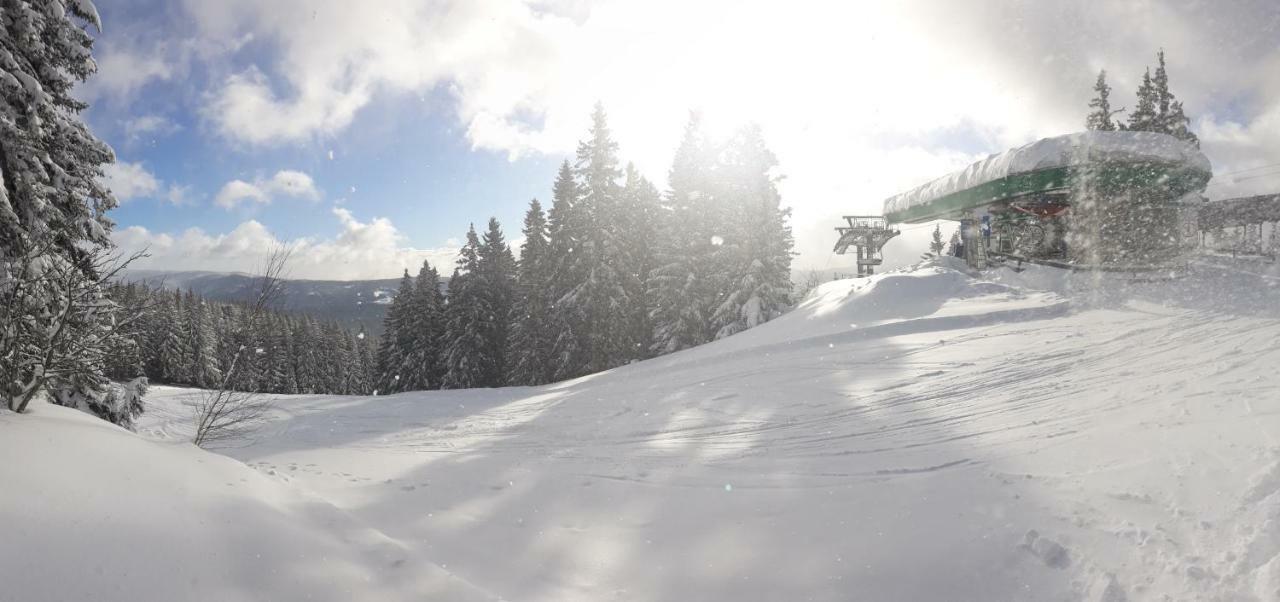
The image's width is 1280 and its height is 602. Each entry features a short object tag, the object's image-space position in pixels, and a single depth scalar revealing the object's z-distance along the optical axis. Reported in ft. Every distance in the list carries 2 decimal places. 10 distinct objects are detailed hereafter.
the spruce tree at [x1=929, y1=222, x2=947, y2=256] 212.23
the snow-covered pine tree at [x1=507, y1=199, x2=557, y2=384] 97.68
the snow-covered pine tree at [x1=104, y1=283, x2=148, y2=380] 27.07
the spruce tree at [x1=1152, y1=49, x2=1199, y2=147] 95.30
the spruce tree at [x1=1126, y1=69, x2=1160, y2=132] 97.02
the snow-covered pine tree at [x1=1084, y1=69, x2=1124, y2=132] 101.35
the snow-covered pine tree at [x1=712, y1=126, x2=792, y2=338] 81.97
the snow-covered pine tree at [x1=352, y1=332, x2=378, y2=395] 209.15
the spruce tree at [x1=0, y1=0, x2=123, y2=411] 21.58
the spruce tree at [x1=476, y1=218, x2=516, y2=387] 111.96
